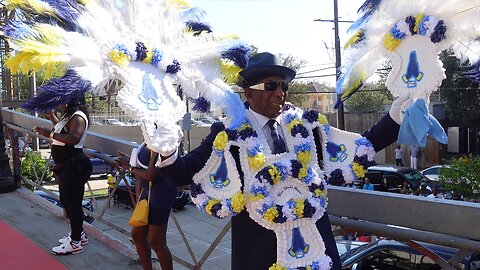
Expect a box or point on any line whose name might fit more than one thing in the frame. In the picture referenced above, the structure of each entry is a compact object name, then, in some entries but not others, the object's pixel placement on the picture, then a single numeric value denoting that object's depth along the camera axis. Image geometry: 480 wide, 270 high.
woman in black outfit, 3.58
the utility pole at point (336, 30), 18.95
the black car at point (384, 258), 4.58
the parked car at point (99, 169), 18.49
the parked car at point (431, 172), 15.13
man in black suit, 2.06
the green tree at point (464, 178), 9.38
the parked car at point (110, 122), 31.91
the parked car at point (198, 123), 26.55
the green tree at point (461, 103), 19.97
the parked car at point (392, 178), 13.46
